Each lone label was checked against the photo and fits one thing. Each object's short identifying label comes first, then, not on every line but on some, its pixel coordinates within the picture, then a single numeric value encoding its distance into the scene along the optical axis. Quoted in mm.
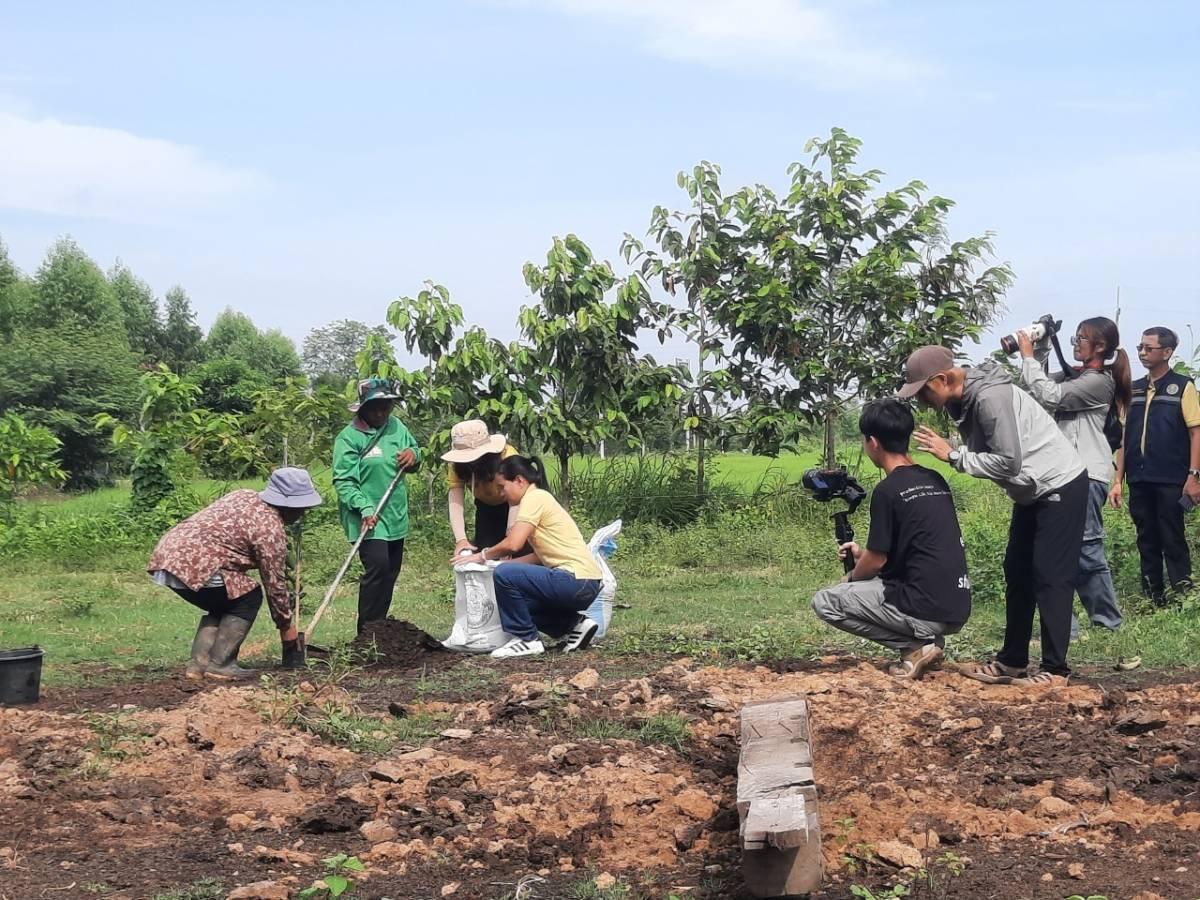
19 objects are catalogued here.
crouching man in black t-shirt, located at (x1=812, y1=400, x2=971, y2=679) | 6625
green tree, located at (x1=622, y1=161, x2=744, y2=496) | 15758
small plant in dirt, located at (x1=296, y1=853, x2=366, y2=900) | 3770
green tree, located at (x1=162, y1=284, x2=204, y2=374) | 60344
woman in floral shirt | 7480
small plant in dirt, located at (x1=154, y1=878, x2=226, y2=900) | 3902
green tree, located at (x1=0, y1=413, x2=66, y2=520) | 15360
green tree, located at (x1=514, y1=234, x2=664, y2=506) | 14922
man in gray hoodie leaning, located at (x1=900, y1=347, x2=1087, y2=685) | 6473
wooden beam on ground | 3514
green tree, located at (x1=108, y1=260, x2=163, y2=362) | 60125
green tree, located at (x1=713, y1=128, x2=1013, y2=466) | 15406
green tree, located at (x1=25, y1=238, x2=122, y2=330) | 49812
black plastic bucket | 6902
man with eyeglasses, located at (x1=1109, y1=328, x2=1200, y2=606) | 8969
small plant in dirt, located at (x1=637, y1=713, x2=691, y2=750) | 5613
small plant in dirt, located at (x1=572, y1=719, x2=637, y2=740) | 5699
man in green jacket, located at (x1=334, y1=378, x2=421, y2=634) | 8633
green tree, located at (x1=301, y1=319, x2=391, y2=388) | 80000
